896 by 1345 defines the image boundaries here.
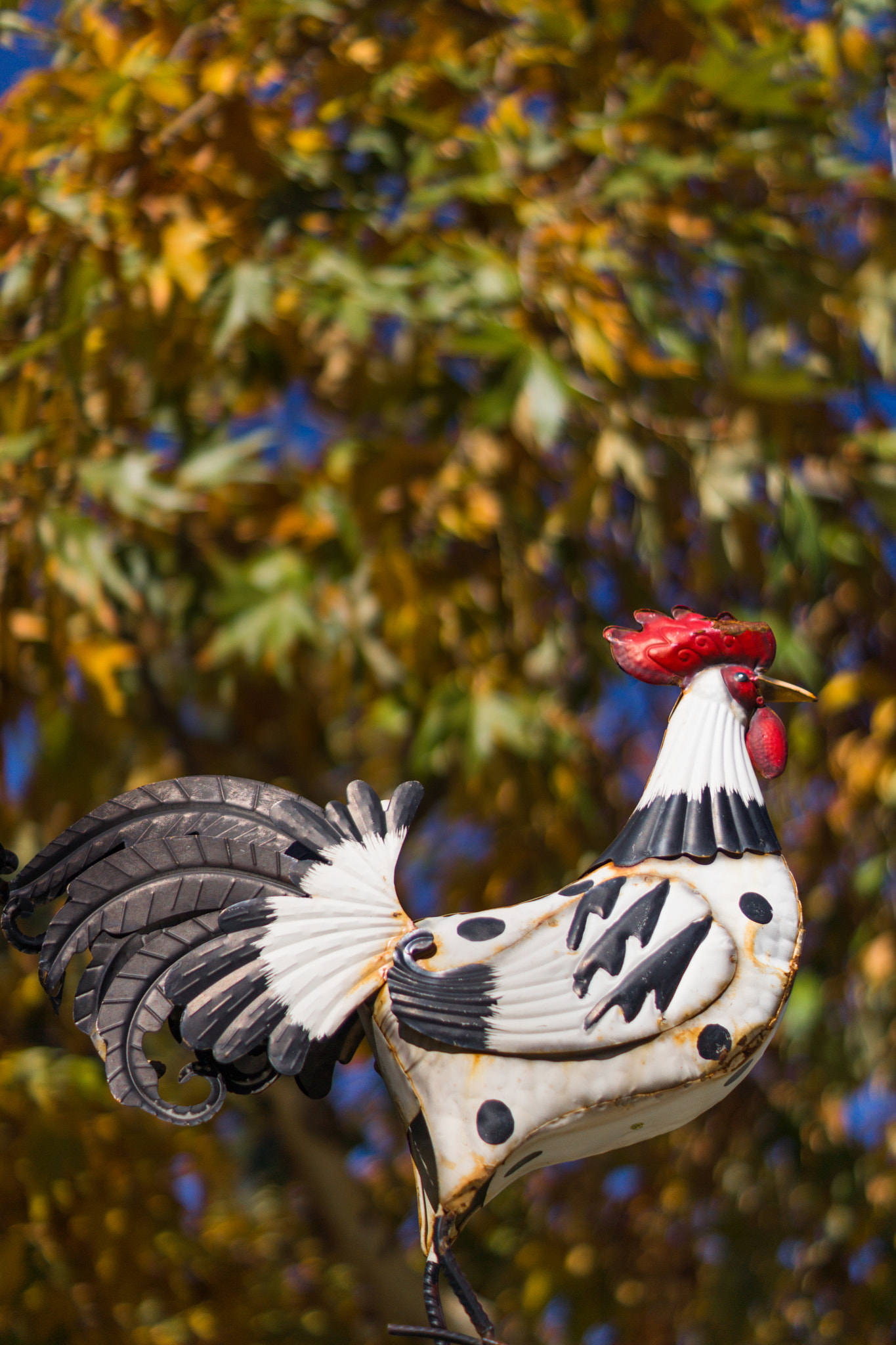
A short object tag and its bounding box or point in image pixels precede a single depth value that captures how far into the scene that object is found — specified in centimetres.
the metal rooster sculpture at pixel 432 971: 170
